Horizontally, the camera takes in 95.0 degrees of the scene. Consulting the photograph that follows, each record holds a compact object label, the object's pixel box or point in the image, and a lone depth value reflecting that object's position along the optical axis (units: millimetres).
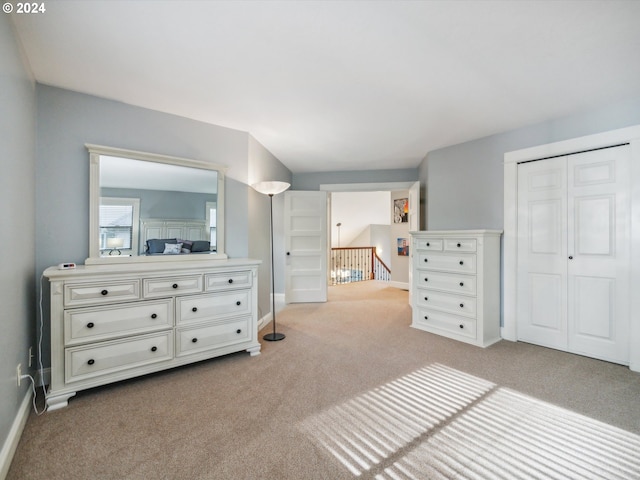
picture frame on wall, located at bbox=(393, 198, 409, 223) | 6809
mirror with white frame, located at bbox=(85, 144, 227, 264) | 2471
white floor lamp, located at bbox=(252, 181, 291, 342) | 3274
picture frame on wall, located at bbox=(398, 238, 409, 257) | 6547
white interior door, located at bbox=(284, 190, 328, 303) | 4949
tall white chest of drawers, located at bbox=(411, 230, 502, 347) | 3084
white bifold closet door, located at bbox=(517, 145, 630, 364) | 2598
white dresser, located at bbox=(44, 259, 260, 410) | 1975
